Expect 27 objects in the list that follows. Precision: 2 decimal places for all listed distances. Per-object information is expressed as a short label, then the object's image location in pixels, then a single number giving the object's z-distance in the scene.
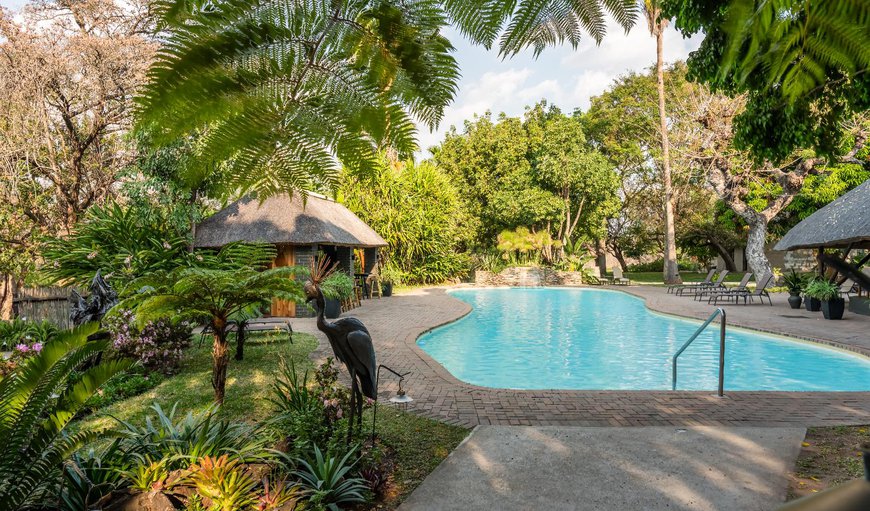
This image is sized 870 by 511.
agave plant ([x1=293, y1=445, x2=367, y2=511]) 3.43
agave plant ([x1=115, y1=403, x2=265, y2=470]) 3.66
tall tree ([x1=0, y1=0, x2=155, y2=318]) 10.09
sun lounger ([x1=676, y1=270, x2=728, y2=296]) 18.20
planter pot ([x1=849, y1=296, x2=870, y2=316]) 13.04
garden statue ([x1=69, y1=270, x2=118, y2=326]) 7.25
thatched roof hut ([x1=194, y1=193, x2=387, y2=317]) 14.23
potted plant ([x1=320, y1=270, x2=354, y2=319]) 13.27
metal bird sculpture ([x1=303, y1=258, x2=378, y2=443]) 3.94
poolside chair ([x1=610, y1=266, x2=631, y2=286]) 25.84
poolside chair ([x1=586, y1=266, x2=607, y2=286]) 26.52
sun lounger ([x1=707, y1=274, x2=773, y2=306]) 16.16
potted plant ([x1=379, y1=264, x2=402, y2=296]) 20.91
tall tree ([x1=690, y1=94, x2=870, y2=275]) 20.09
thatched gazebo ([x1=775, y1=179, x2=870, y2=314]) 12.15
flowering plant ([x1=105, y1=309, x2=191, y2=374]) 7.48
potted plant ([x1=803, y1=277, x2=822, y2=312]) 13.78
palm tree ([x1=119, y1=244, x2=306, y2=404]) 5.04
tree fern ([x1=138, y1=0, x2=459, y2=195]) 1.20
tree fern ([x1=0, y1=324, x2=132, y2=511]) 2.66
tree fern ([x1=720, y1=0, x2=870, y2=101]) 0.81
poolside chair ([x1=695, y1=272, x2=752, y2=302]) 16.74
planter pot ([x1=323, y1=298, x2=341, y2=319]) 13.98
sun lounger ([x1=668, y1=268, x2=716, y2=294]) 19.61
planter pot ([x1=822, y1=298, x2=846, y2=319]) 12.48
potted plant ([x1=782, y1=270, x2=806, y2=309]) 14.72
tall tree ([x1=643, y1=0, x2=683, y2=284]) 23.13
